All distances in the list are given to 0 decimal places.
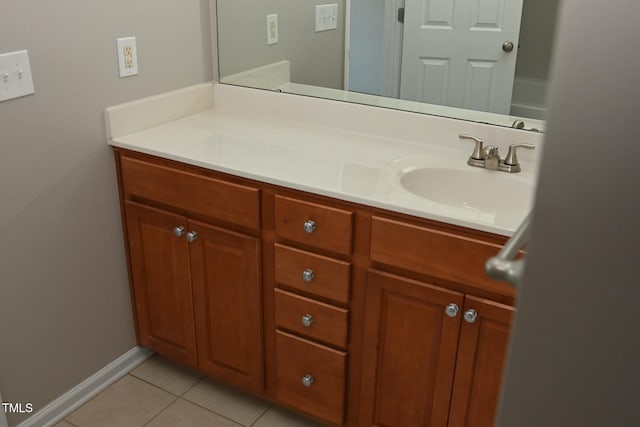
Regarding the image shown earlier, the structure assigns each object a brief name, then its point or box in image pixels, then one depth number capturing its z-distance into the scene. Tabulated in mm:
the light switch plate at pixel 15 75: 1666
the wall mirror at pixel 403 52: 1868
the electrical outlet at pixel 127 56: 1992
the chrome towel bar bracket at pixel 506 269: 688
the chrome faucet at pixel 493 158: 1776
